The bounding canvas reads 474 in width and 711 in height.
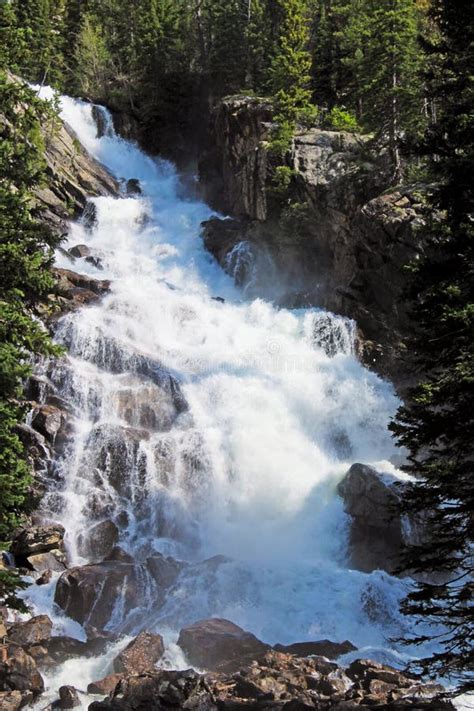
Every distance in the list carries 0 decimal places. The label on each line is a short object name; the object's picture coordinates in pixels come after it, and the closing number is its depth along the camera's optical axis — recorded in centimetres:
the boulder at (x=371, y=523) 1973
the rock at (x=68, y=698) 1295
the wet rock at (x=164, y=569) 1805
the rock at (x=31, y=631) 1509
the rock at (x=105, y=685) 1338
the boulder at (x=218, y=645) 1459
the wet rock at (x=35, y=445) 2119
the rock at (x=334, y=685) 1313
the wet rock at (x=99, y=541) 1948
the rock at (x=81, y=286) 2888
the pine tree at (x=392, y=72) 2938
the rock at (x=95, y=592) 1658
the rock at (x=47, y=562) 1800
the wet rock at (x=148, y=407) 2364
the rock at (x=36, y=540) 1842
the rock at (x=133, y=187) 4300
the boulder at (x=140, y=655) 1412
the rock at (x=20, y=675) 1326
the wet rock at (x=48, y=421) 2175
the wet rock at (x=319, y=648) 1528
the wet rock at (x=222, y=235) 3684
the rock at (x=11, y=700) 1255
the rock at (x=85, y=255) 3412
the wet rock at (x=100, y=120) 4675
